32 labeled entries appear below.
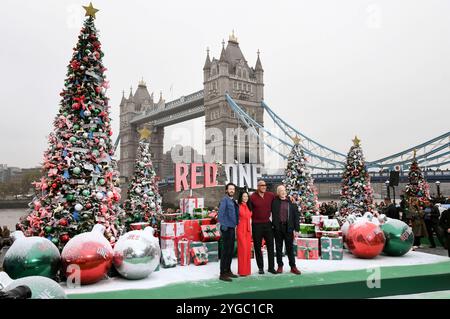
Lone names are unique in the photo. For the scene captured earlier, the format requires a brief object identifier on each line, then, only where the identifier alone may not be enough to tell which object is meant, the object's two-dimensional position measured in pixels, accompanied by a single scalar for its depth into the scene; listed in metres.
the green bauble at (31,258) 4.07
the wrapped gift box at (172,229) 5.93
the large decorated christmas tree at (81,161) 5.17
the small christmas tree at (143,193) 11.36
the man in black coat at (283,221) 5.16
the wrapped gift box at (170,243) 5.90
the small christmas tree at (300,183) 13.05
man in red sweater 5.07
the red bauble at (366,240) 5.75
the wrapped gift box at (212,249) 6.04
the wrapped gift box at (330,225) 6.41
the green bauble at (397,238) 6.05
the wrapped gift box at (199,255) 5.77
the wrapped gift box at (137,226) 5.72
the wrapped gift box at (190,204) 6.90
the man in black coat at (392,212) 8.95
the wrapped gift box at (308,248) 6.21
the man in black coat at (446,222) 6.33
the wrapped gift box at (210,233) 6.15
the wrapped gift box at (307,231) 6.49
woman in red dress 4.93
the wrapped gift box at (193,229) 6.25
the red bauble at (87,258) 4.24
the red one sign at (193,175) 7.61
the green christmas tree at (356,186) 12.78
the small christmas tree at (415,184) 13.07
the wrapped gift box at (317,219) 7.48
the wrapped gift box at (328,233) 6.21
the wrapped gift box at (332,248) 6.01
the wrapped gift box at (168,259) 5.57
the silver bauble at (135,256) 4.56
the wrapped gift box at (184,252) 5.79
